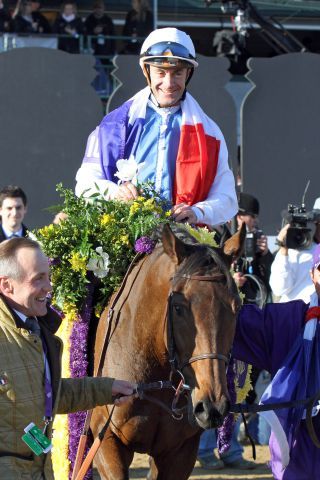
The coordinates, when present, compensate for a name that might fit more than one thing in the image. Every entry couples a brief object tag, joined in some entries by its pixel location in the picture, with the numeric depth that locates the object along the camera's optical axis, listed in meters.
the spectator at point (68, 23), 30.72
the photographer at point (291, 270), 15.31
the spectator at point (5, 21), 29.62
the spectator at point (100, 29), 28.81
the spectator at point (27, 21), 30.18
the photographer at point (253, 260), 15.98
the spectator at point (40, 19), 30.66
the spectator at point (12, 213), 15.44
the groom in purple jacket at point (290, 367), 8.65
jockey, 10.80
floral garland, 9.79
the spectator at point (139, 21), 31.12
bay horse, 7.75
